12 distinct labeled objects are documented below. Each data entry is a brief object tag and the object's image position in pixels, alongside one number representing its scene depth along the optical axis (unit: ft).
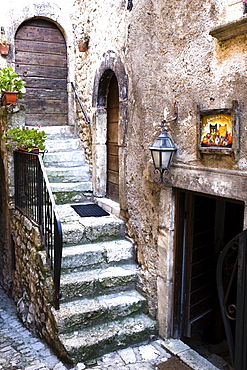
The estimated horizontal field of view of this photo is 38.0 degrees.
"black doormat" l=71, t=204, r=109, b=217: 16.10
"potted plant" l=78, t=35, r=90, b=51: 18.30
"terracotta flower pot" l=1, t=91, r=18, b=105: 16.84
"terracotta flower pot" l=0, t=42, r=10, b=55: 20.13
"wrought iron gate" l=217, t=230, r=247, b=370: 8.36
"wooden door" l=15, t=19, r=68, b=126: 21.34
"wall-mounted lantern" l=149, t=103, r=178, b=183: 10.74
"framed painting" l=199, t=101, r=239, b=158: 8.77
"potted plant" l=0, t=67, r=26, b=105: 16.90
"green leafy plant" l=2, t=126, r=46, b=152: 16.14
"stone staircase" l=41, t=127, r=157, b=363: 11.43
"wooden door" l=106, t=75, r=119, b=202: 16.97
